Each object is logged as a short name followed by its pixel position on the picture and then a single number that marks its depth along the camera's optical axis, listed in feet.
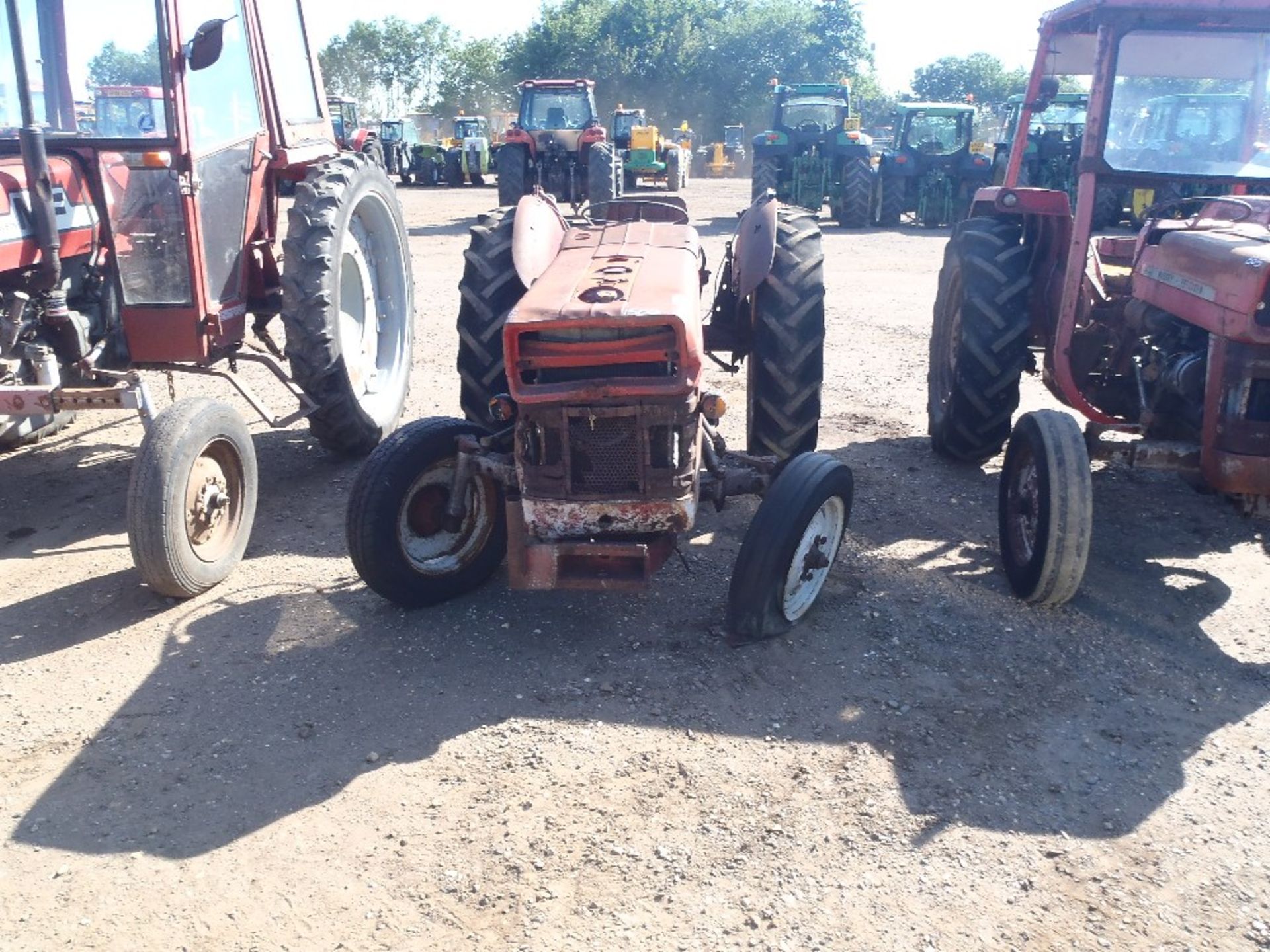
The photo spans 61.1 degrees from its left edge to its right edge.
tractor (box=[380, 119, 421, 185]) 97.60
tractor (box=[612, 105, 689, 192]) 70.49
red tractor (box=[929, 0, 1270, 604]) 12.20
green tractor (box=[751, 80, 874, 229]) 59.41
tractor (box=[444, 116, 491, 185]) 95.30
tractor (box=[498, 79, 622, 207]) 55.88
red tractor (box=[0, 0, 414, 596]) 13.38
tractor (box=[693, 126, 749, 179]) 121.49
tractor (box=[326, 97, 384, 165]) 75.25
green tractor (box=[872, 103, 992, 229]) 59.88
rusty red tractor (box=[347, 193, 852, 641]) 11.35
